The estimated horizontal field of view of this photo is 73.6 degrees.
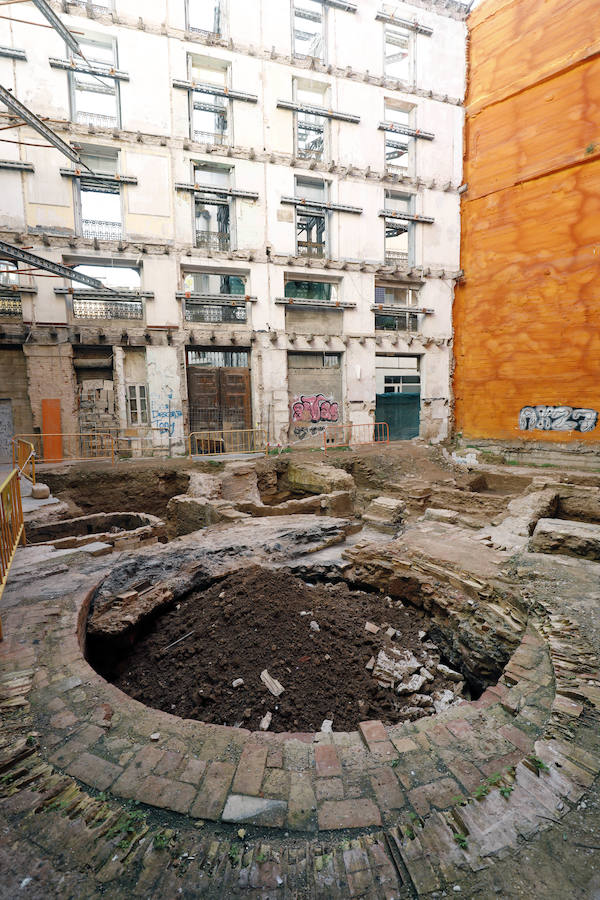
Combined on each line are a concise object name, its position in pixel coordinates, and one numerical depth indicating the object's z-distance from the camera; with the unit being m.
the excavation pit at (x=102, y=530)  7.31
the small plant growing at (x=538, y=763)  2.43
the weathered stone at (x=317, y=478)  12.43
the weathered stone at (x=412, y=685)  4.09
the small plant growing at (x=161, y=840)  2.06
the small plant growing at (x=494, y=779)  2.38
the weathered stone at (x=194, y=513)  8.88
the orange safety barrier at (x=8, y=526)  4.13
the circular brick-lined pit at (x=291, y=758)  2.31
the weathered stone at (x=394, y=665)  4.25
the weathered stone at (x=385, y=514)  8.16
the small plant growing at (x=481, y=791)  2.30
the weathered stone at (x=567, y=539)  5.64
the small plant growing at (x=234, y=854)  2.01
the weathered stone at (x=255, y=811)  2.23
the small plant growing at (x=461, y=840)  2.04
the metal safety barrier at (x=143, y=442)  15.91
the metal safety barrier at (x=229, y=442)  16.97
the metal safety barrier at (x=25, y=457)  10.45
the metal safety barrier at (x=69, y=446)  14.77
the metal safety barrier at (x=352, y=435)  18.70
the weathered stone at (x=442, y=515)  8.23
